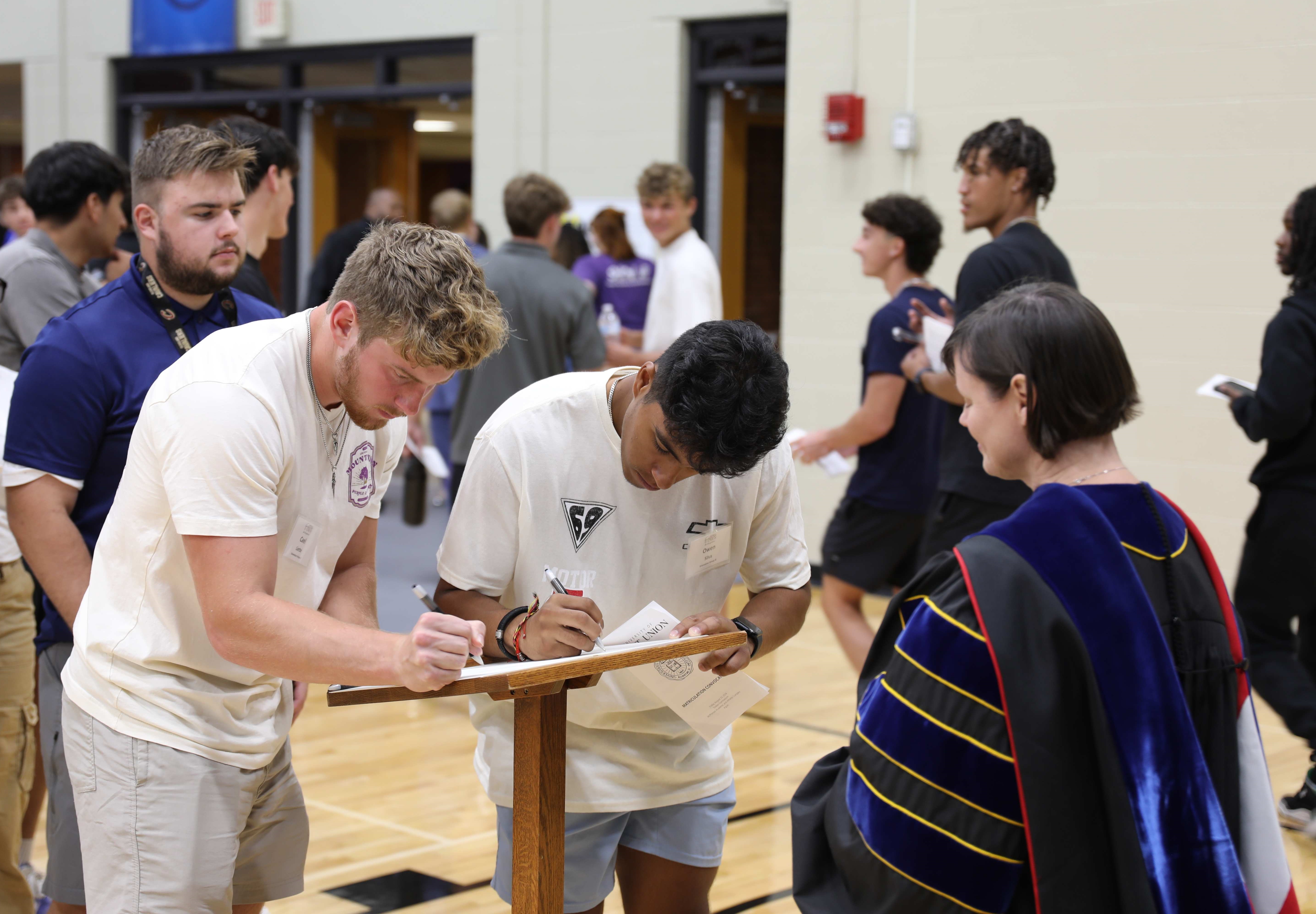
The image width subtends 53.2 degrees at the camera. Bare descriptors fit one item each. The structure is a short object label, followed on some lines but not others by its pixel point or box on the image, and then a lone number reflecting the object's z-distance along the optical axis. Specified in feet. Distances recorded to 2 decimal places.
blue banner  27.99
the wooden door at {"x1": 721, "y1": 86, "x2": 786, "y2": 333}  23.13
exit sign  27.14
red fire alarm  19.84
